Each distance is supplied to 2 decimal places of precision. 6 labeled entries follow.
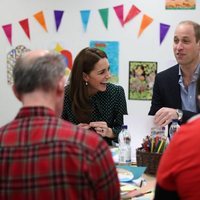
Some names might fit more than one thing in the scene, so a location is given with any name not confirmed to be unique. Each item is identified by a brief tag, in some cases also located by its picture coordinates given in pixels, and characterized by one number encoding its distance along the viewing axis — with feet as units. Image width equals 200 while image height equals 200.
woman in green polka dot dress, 8.63
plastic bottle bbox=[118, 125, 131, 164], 7.21
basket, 6.60
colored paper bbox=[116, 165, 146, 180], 6.37
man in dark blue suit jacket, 8.92
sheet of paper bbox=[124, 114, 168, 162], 7.02
